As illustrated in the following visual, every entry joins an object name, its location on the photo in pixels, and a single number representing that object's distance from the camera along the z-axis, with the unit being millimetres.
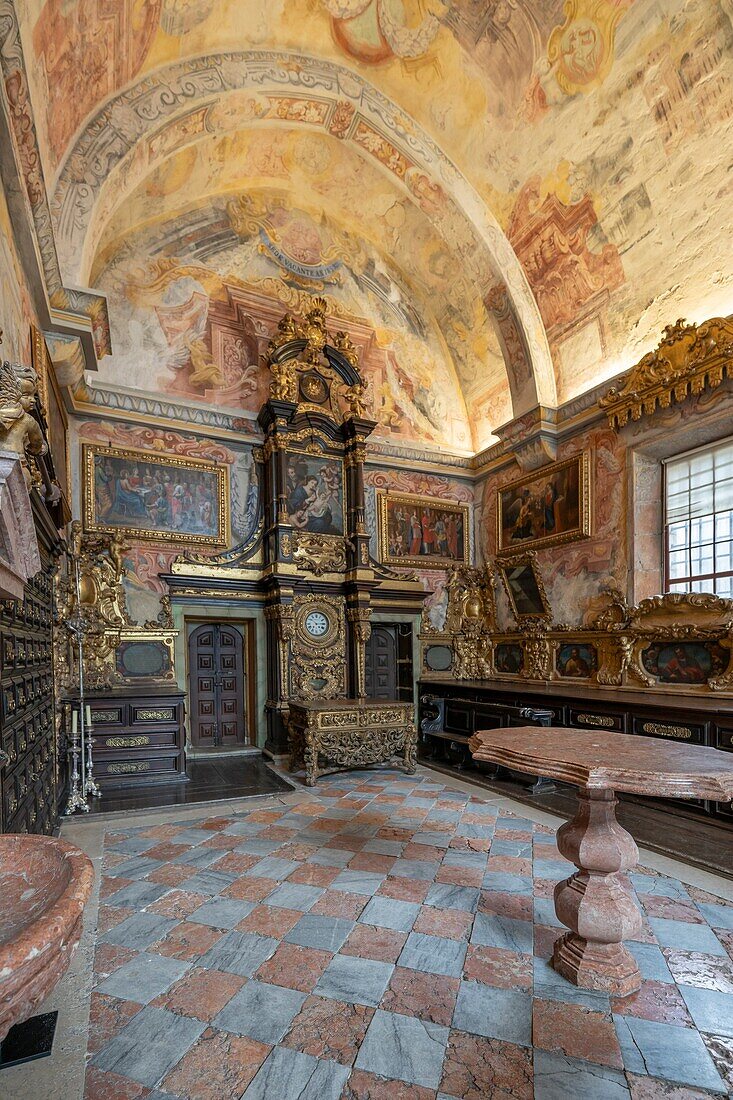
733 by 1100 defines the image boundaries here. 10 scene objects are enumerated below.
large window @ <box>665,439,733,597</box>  7168
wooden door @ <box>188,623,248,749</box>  9109
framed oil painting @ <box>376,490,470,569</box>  10547
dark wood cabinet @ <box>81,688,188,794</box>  6961
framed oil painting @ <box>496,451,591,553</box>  8797
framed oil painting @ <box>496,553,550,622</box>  9477
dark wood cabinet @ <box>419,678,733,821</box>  5605
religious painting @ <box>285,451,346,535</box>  9578
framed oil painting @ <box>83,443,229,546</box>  8367
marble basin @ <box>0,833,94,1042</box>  1032
